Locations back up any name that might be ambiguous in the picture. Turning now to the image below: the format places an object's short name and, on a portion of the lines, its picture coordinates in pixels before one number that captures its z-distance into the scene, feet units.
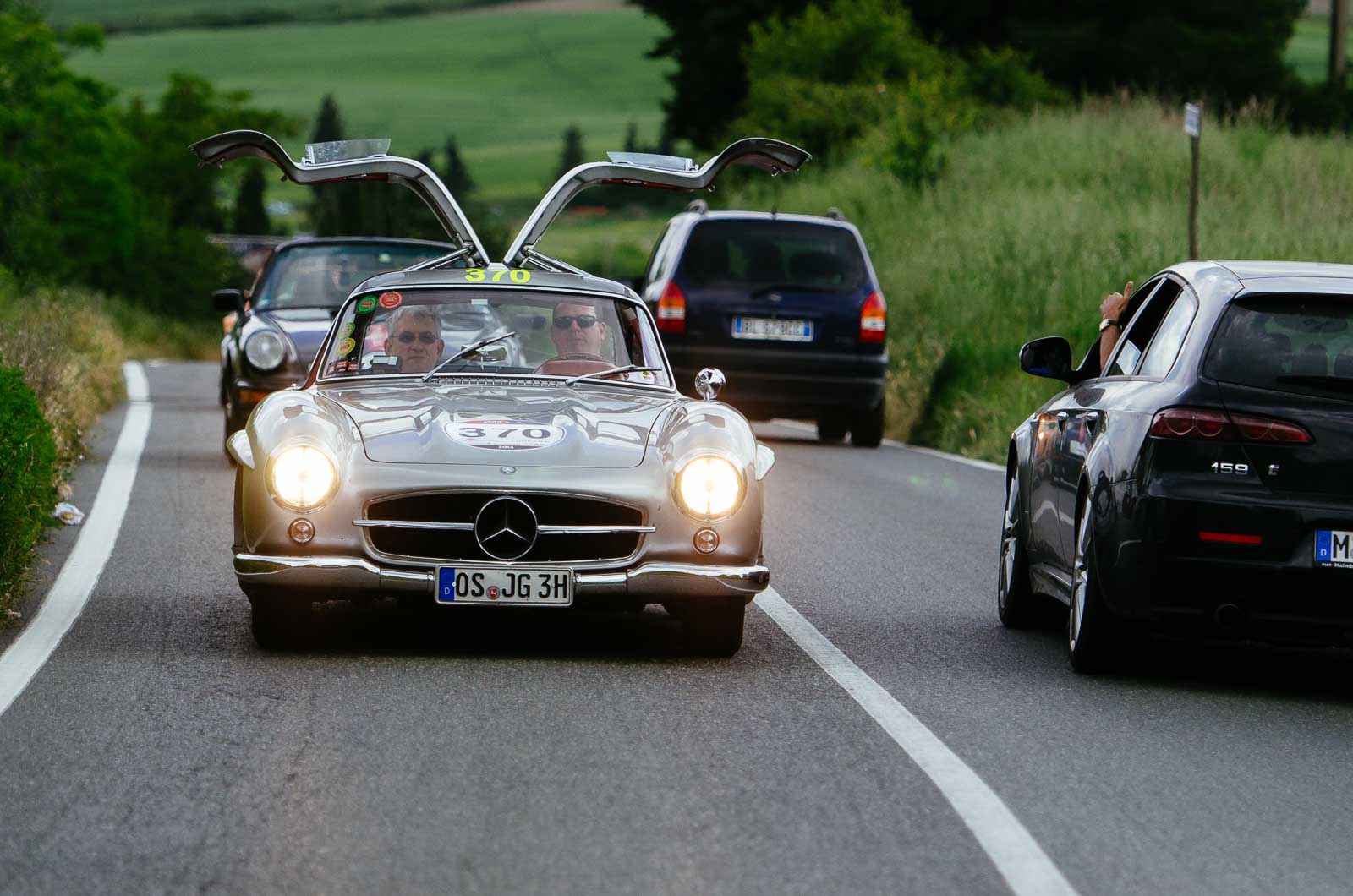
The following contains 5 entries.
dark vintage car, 102.12
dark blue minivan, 126.52
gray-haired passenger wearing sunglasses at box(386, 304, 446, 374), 61.41
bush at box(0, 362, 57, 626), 59.36
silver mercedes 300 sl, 52.08
